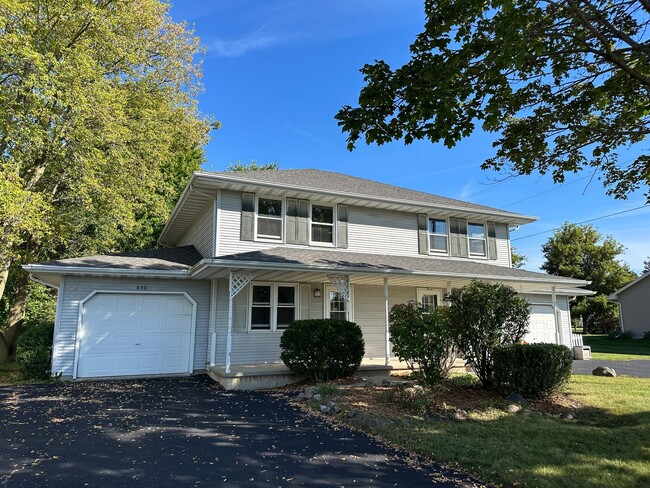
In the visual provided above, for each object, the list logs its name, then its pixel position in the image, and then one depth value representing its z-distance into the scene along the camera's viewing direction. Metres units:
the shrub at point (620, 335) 26.86
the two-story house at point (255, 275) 10.70
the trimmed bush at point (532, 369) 7.89
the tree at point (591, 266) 34.72
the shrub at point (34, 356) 10.47
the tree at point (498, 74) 5.47
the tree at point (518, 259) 37.56
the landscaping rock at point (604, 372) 11.38
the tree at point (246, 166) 30.42
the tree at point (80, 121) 12.03
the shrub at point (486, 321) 8.26
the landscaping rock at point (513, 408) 7.03
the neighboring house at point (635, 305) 26.52
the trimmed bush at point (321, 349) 9.44
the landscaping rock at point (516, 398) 7.58
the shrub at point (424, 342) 7.86
